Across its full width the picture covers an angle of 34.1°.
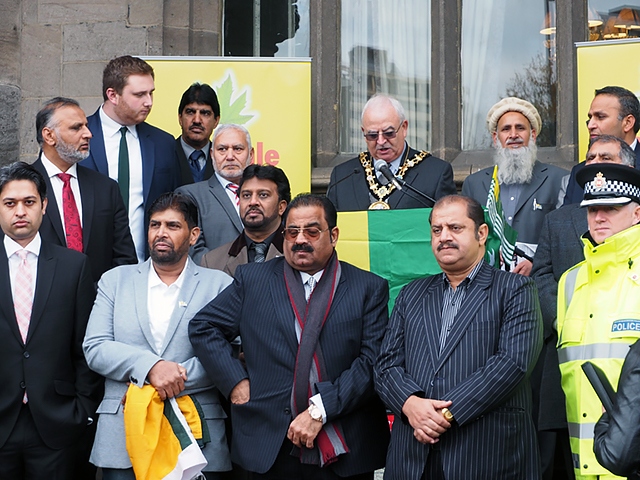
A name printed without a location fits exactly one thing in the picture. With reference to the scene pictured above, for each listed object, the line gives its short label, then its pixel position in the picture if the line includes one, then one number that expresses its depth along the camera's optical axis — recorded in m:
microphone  6.00
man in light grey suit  5.14
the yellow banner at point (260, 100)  8.43
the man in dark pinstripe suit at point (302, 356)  4.96
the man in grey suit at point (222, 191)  6.18
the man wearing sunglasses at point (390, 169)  6.27
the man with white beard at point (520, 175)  6.46
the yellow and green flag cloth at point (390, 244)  5.66
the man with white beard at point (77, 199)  5.98
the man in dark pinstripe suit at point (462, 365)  4.57
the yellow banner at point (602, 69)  7.93
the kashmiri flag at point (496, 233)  5.32
